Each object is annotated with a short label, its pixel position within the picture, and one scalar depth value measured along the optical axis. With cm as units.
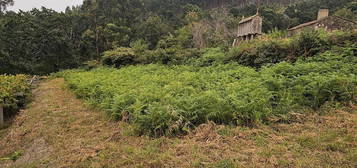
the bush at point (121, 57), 1595
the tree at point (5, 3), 2994
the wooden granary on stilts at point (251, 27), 1273
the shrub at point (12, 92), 604
